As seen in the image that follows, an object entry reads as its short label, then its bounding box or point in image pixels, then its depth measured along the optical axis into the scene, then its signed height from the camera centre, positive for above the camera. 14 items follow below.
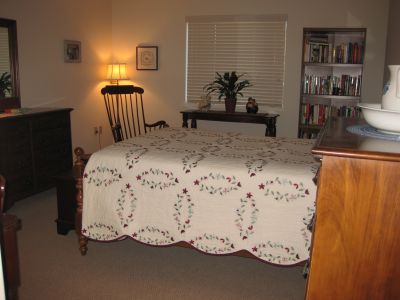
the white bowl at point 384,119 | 1.28 -0.12
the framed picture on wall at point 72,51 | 4.94 +0.32
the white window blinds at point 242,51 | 5.39 +0.39
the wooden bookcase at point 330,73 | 5.00 +0.11
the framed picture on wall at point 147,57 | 5.82 +0.31
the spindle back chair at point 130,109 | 5.77 -0.44
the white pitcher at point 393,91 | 1.26 -0.02
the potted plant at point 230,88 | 5.23 -0.10
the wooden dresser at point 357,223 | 1.07 -0.38
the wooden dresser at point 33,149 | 3.56 -0.69
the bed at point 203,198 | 2.29 -0.71
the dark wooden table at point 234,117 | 5.04 -0.47
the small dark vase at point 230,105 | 5.23 -0.32
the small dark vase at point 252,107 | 5.19 -0.33
